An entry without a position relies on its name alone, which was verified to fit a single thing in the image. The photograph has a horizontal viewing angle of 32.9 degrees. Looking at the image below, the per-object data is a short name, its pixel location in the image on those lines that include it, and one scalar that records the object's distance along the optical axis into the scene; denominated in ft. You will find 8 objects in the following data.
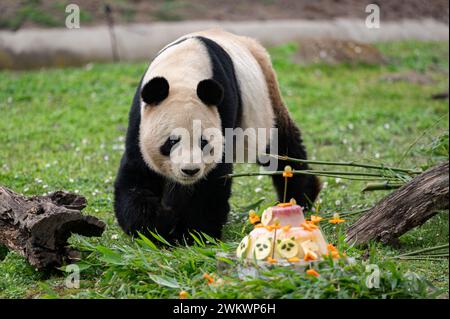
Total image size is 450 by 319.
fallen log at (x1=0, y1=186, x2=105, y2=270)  15.67
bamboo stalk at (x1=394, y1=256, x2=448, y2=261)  15.62
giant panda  18.04
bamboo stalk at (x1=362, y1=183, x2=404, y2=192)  19.60
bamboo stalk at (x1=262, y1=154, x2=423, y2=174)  17.76
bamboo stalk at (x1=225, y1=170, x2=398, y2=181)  17.75
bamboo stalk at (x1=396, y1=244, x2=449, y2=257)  15.02
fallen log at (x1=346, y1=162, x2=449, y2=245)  15.71
